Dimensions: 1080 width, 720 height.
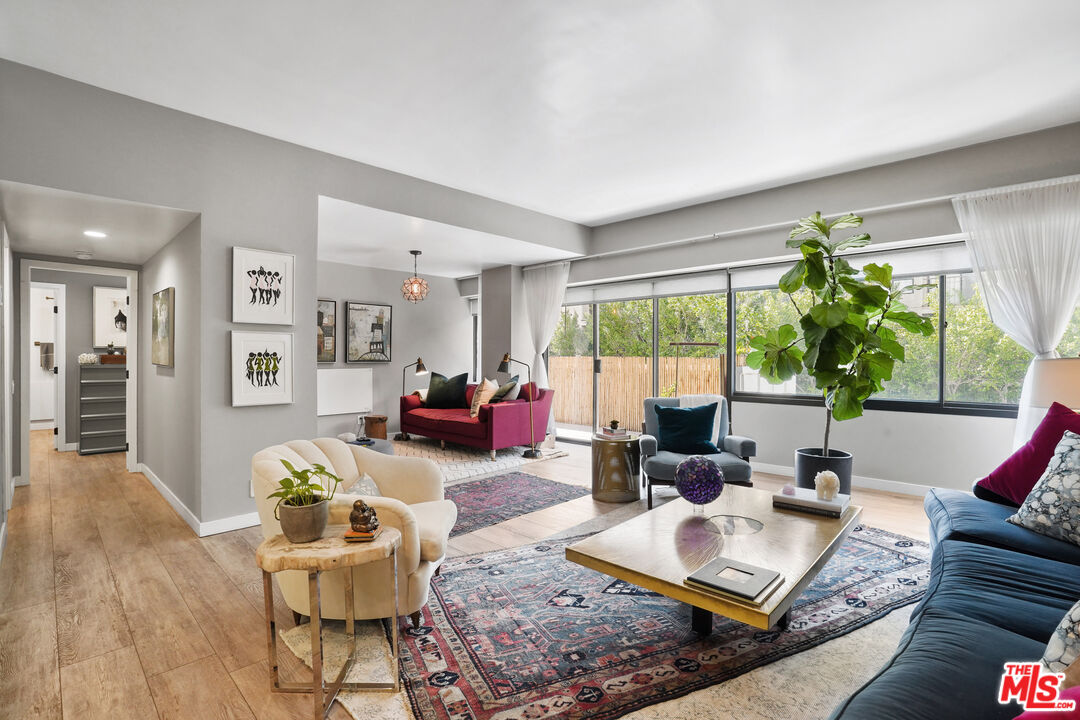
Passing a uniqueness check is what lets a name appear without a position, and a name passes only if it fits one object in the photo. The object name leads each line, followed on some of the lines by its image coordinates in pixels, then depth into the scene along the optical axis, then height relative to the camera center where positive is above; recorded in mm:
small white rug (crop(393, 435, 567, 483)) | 5277 -1195
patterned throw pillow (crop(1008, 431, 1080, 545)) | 2113 -595
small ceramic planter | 1799 -594
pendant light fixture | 6262 +772
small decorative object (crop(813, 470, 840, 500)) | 2742 -682
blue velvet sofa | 1184 -776
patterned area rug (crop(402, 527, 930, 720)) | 1859 -1210
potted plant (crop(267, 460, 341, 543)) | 1804 -548
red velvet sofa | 5859 -837
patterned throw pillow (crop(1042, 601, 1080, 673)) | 1086 -611
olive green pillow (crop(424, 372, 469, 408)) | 7129 -557
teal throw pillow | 4129 -602
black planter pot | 3684 -788
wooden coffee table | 1810 -813
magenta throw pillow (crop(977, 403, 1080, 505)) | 2458 -485
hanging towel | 8543 -132
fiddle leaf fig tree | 3430 +143
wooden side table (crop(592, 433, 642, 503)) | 4242 -940
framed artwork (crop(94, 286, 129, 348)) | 6738 +439
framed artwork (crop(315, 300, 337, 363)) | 7008 +291
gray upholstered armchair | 3791 -768
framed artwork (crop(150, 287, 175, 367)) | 4121 +184
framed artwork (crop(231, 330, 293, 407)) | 3553 -118
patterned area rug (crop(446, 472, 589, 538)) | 3850 -1206
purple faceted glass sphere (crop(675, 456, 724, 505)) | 2508 -605
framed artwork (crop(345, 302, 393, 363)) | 7328 +284
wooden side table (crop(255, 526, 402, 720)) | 1690 -691
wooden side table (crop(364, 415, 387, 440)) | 6676 -942
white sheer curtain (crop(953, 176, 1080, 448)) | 3562 +718
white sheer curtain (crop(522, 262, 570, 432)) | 6770 +684
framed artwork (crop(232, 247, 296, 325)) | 3553 +458
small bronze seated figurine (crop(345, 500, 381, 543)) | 1840 -616
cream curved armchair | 2100 -846
